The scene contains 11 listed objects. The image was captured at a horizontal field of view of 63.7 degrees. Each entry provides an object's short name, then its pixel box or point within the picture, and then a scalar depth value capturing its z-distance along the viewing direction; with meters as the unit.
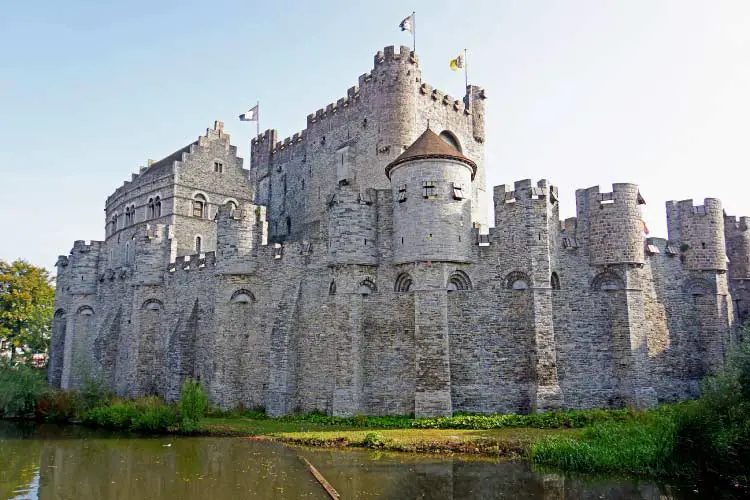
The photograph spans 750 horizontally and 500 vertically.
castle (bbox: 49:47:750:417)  24.61
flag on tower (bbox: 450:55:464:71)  36.59
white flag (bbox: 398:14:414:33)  32.69
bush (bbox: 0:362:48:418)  31.39
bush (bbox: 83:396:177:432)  26.14
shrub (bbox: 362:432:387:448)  20.23
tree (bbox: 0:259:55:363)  45.91
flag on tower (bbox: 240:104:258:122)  43.53
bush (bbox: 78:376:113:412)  30.62
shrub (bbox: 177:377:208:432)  25.06
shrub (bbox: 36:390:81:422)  31.22
